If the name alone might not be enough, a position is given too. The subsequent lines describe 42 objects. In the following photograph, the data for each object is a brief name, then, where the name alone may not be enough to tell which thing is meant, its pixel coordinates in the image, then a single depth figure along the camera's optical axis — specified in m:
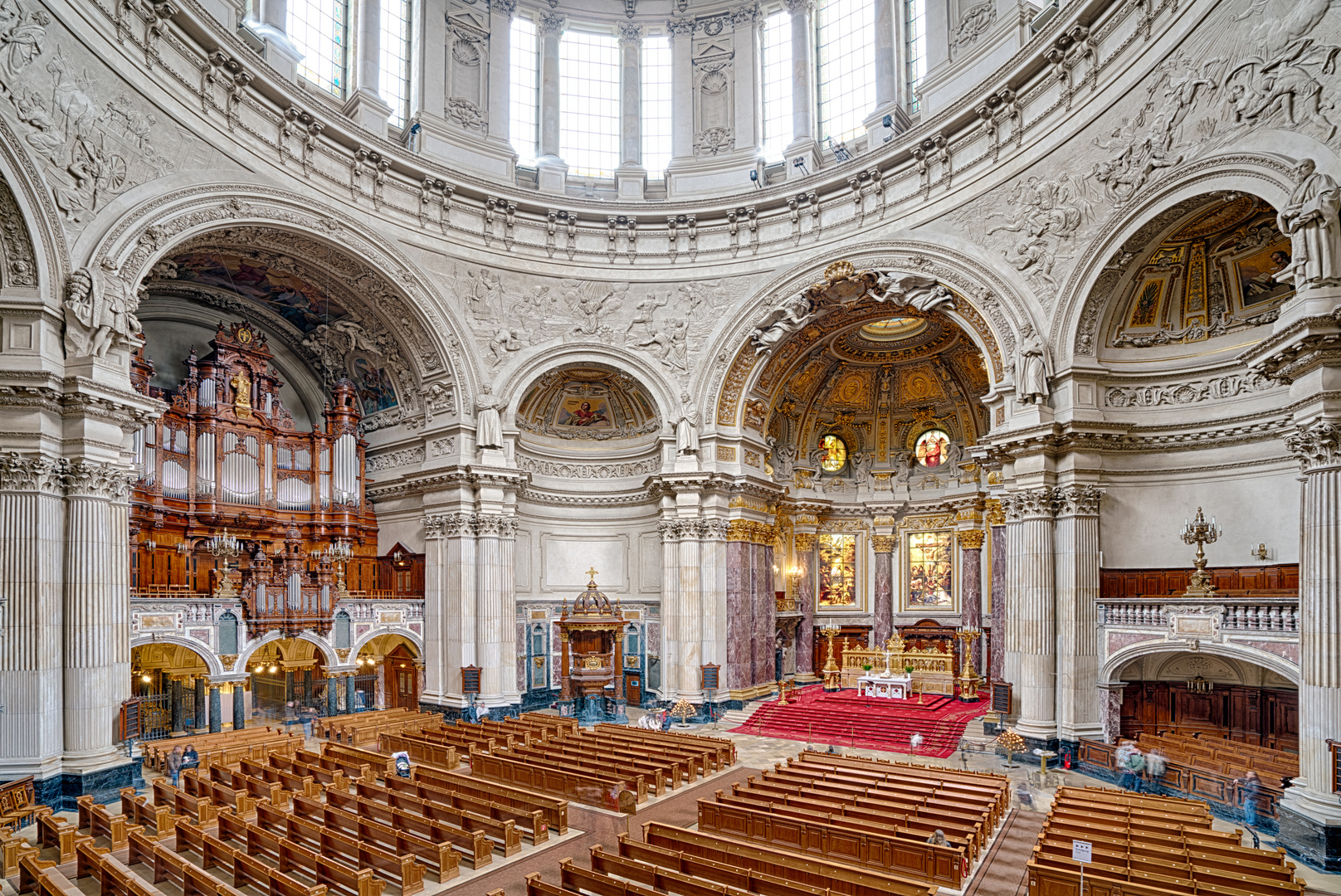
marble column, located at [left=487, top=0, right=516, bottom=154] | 29.02
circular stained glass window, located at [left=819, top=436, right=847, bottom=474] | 34.19
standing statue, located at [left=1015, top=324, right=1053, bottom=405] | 20.92
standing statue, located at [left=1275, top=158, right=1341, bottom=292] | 13.74
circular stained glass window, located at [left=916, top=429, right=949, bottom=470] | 32.75
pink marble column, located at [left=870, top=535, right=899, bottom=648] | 32.62
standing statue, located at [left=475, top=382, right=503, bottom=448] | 26.81
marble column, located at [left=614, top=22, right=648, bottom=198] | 30.38
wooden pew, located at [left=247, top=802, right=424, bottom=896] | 11.45
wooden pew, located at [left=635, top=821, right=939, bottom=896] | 10.33
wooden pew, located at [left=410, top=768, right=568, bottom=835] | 14.18
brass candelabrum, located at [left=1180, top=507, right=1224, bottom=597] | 18.14
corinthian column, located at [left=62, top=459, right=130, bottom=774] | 16.97
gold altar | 28.28
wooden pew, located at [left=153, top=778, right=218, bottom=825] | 14.37
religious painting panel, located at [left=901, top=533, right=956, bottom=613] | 31.86
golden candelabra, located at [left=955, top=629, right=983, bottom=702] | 27.77
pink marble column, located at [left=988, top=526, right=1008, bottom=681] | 25.38
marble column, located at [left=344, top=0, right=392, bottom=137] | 25.84
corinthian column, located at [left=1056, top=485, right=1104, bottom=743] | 19.81
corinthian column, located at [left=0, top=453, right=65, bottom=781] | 16.16
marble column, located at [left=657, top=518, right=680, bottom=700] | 27.98
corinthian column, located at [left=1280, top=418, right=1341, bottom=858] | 13.52
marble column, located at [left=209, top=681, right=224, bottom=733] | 21.92
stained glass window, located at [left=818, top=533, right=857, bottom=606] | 33.56
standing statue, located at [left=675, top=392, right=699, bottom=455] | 27.88
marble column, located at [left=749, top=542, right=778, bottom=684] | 29.34
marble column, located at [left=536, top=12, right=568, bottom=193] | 30.00
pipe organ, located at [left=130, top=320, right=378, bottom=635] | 22.94
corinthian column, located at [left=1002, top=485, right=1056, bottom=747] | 20.28
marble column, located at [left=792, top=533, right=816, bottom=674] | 32.97
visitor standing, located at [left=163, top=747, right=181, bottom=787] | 18.41
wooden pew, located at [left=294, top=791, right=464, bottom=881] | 12.02
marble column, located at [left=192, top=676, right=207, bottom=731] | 22.50
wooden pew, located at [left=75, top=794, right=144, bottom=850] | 13.36
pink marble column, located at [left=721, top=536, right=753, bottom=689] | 27.84
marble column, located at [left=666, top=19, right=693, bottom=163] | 30.25
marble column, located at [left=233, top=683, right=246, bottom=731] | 22.77
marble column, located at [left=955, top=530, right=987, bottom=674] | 29.97
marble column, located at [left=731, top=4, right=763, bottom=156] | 29.52
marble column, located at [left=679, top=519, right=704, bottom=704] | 27.55
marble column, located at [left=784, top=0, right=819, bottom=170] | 28.48
